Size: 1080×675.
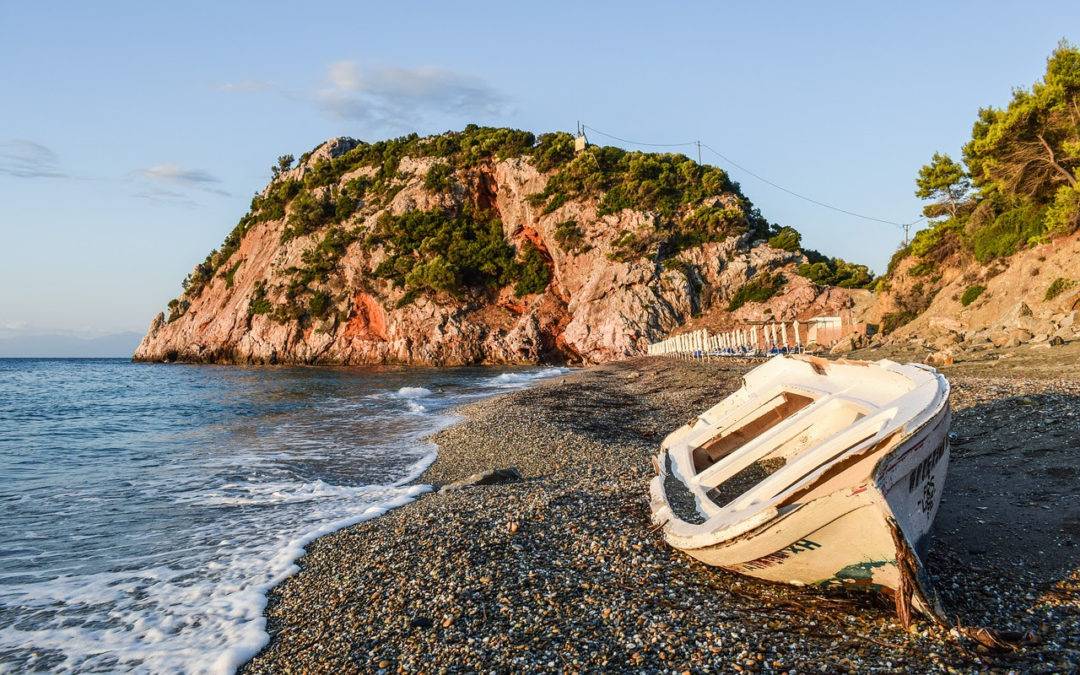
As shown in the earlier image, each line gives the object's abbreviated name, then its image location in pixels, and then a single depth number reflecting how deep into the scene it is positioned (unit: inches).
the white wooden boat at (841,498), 154.3
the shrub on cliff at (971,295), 996.9
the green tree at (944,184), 1299.2
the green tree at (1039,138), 989.8
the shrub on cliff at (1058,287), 814.5
